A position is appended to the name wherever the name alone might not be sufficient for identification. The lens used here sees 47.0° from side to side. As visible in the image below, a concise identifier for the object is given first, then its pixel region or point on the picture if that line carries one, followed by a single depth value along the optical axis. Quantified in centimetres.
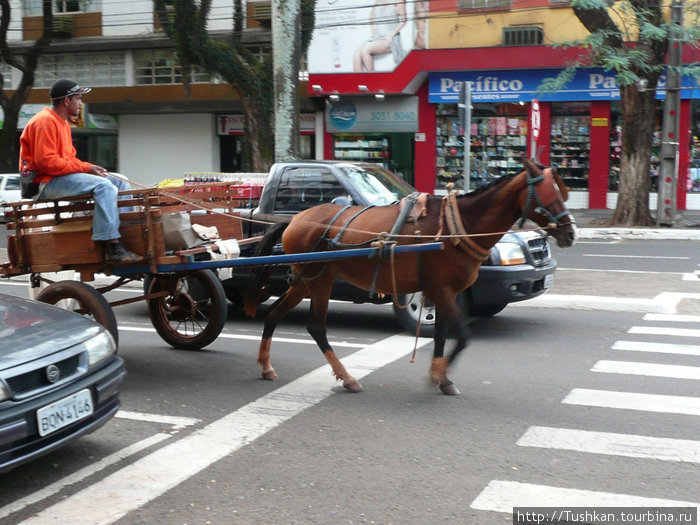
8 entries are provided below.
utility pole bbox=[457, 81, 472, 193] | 1312
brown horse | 616
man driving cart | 660
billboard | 2642
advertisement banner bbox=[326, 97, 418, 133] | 2723
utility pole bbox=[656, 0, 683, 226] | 1930
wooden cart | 666
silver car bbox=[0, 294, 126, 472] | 415
